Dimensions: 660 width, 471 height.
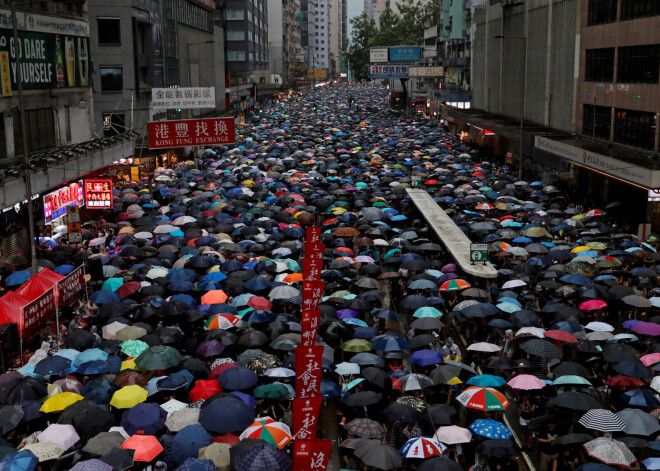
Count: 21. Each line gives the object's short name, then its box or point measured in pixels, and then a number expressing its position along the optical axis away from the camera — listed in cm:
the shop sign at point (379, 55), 10625
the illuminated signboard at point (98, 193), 3388
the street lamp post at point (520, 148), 4441
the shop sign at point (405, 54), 10494
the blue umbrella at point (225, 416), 1378
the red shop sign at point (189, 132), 3659
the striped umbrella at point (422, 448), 1269
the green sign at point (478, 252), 2305
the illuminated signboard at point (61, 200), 3011
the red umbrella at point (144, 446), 1305
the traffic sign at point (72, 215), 2712
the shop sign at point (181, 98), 4216
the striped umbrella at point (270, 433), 1331
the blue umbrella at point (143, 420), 1404
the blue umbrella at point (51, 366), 1662
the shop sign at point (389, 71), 9769
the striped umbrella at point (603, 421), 1338
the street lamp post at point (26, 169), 2145
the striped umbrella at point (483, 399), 1439
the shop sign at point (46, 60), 2773
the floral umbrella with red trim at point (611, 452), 1234
